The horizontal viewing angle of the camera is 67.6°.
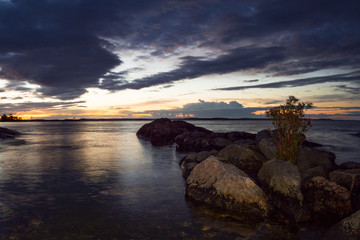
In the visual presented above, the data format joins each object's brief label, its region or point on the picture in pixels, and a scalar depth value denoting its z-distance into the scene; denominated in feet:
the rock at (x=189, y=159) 52.20
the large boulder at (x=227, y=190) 28.19
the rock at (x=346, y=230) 20.11
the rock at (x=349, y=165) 41.98
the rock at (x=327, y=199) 27.45
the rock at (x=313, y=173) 34.24
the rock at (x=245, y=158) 44.78
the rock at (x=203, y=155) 50.72
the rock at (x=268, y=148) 44.29
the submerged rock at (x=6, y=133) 152.27
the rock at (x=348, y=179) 30.95
